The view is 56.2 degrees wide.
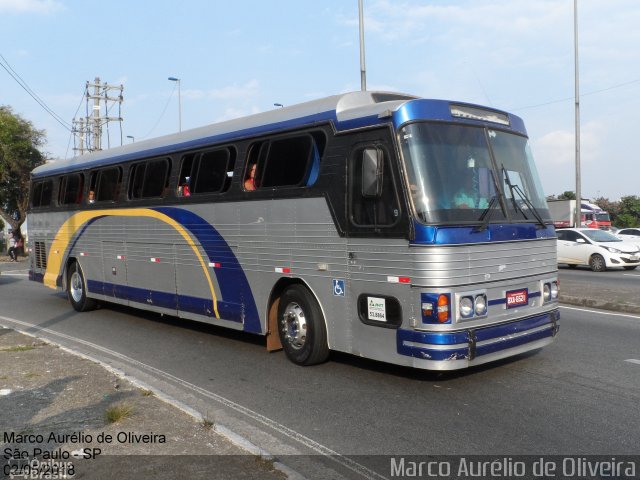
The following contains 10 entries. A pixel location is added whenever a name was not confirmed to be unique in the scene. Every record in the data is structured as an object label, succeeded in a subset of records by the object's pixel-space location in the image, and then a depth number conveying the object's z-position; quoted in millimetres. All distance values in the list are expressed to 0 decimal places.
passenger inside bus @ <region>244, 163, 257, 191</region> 8281
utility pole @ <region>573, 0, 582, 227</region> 26203
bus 6082
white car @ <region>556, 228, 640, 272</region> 20453
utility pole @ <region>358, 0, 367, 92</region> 19469
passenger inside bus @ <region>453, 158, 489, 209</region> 6273
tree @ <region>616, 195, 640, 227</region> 61656
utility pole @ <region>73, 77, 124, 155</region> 39322
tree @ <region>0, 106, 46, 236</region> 35625
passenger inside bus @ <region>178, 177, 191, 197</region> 9667
